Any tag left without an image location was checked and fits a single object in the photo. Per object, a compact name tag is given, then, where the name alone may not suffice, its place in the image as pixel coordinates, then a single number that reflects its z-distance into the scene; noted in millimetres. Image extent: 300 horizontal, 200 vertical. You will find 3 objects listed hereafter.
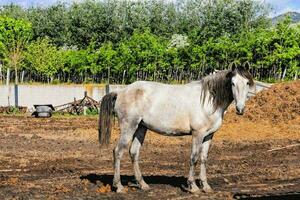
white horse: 10867
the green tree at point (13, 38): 55938
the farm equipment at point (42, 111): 39625
